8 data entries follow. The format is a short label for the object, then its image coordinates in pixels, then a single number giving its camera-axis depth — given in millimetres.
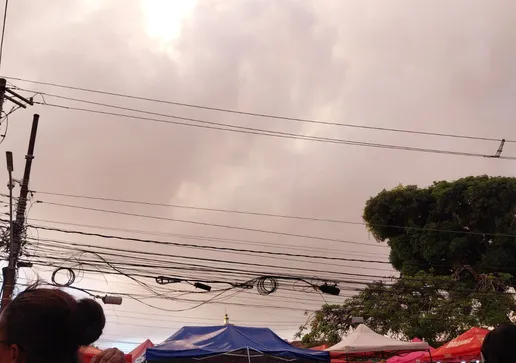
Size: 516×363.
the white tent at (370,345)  10055
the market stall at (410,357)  11703
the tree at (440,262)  19531
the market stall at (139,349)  11398
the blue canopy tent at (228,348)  8602
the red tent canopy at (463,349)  9008
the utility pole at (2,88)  12625
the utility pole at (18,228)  12188
